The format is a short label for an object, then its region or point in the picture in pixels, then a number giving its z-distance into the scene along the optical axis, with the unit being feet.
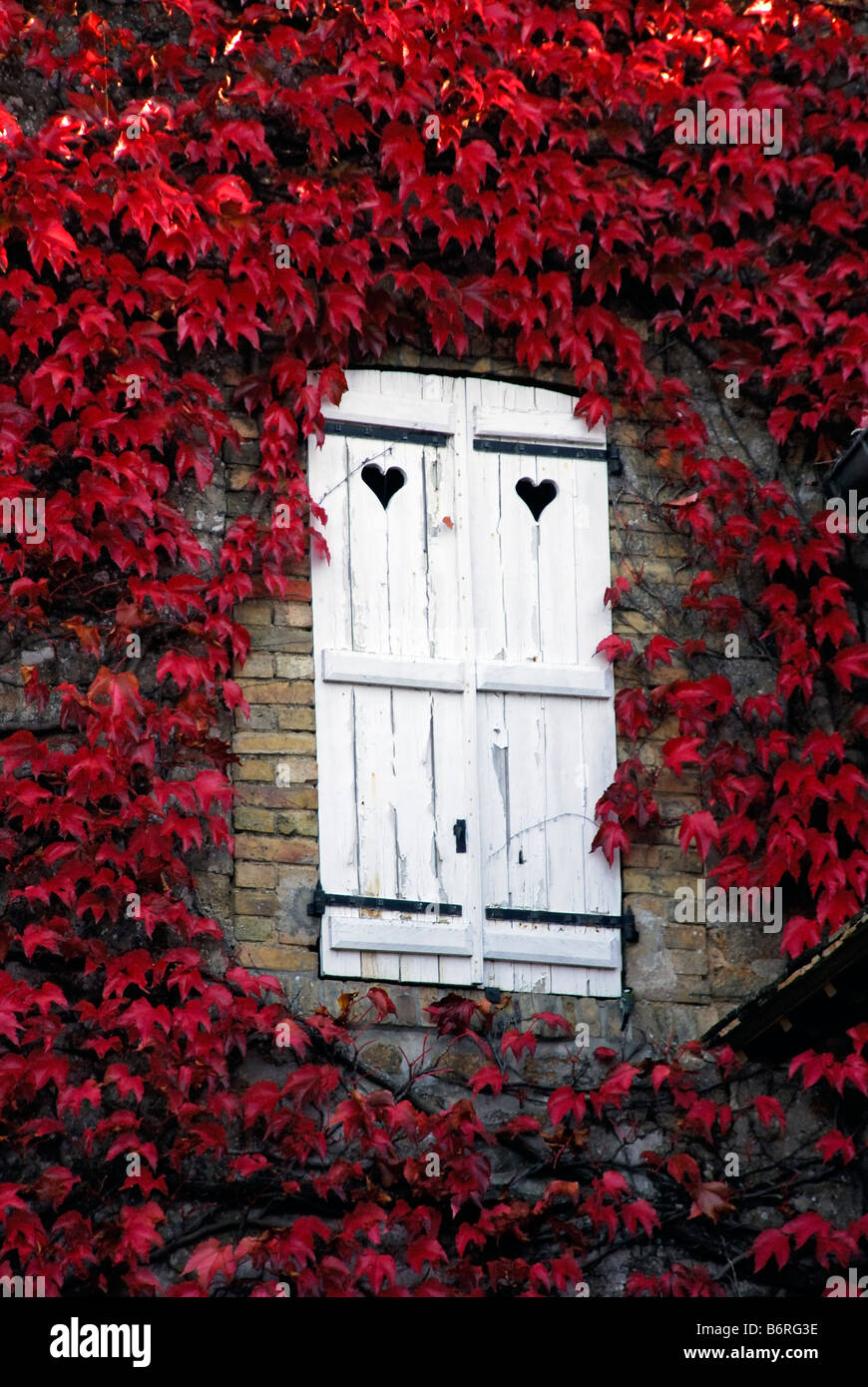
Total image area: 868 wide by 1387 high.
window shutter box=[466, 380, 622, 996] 41.47
